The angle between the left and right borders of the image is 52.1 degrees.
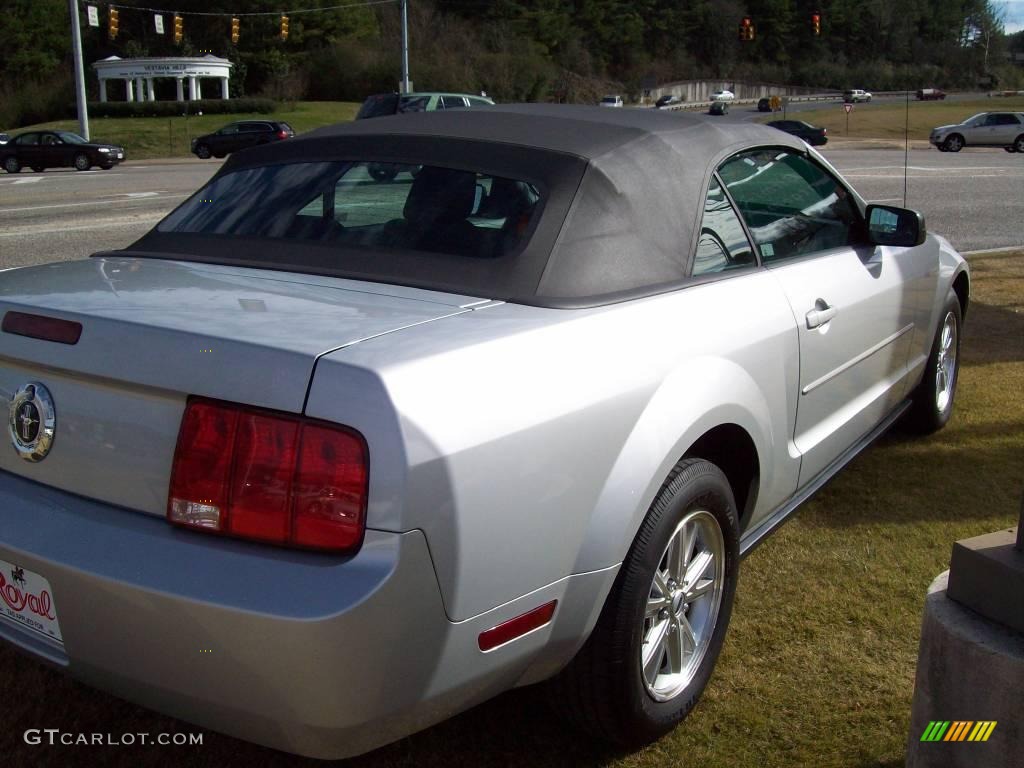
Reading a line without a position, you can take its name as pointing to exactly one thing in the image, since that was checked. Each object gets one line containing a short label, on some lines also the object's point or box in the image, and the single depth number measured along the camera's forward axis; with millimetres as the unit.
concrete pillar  2037
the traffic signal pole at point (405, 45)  49581
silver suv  35750
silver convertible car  1881
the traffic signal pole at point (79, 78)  37000
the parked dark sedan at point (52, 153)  32406
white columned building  64000
